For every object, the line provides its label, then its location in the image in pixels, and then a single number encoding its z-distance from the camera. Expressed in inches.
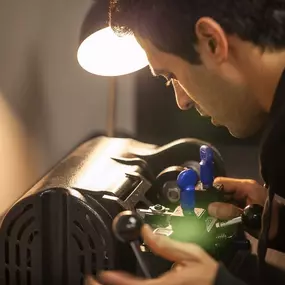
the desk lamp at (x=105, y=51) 55.8
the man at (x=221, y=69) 38.5
